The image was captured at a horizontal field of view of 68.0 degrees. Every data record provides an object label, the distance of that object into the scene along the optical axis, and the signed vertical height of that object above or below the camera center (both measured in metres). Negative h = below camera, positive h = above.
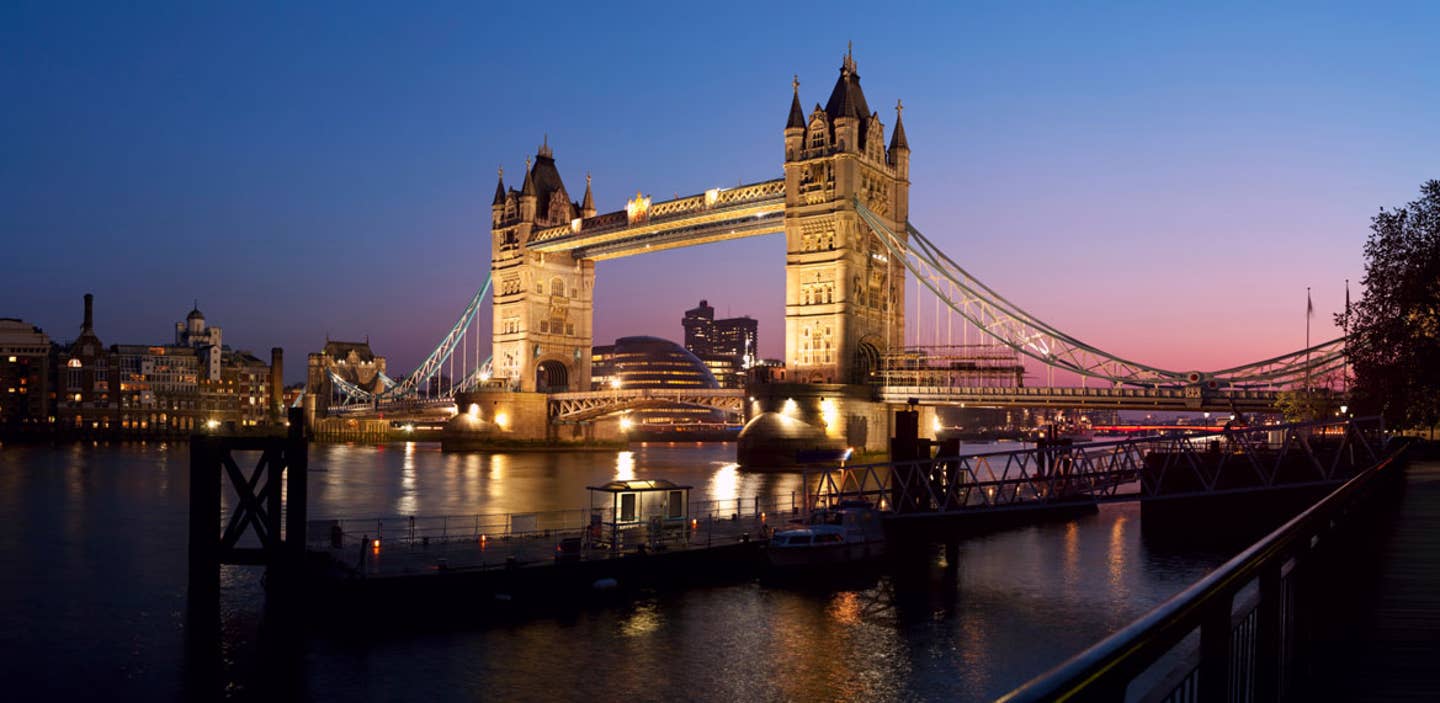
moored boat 36.66 -5.35
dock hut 35.69 -4.31
